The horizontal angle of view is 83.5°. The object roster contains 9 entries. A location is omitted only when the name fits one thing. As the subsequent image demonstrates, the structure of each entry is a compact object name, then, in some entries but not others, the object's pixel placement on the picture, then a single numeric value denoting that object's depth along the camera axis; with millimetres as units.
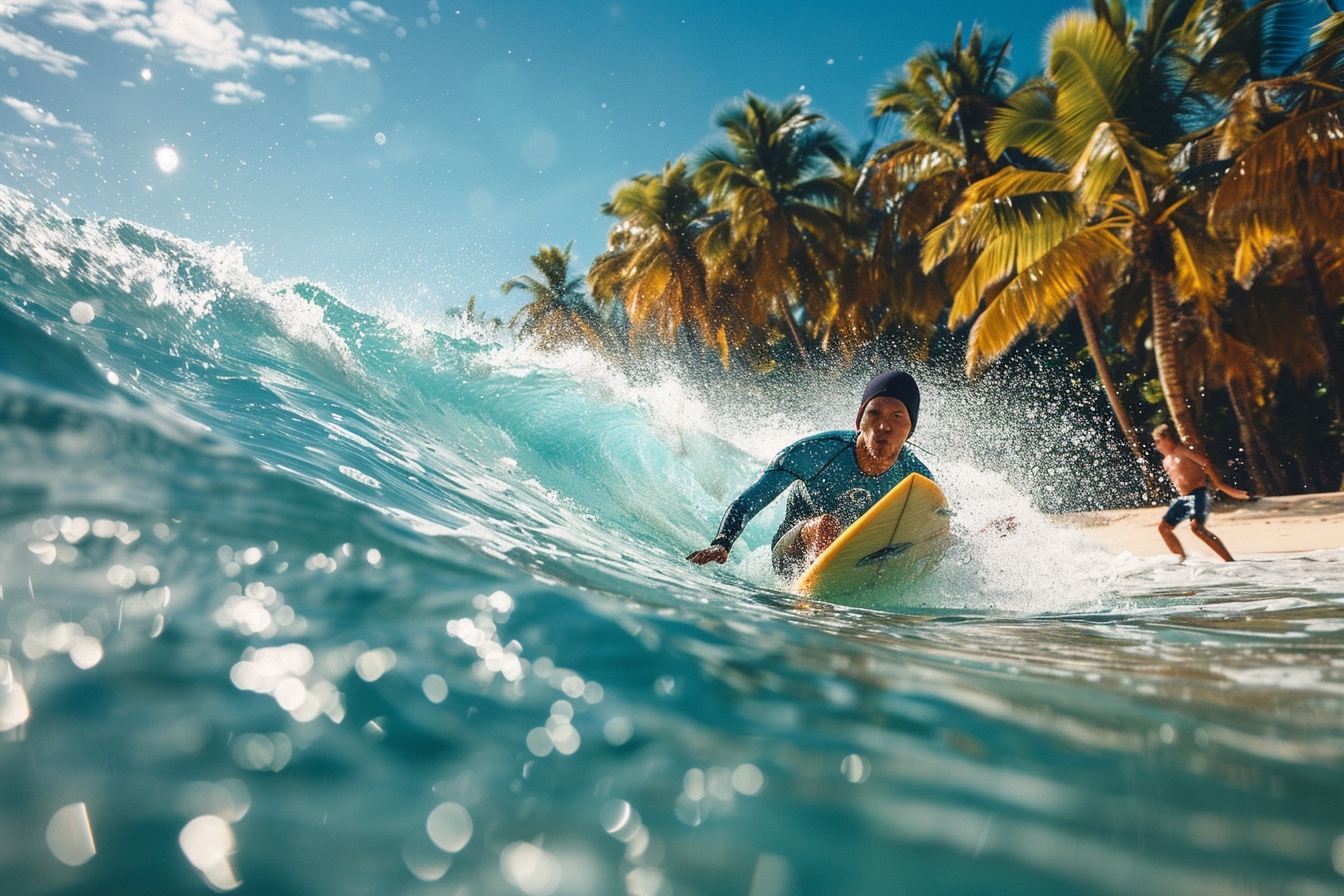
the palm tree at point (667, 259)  19266
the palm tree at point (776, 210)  17125
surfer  3750
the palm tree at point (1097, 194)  9219
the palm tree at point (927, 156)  14703
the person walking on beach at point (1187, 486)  6848
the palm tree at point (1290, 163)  7508
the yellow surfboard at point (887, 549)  3006
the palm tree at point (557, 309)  28094
